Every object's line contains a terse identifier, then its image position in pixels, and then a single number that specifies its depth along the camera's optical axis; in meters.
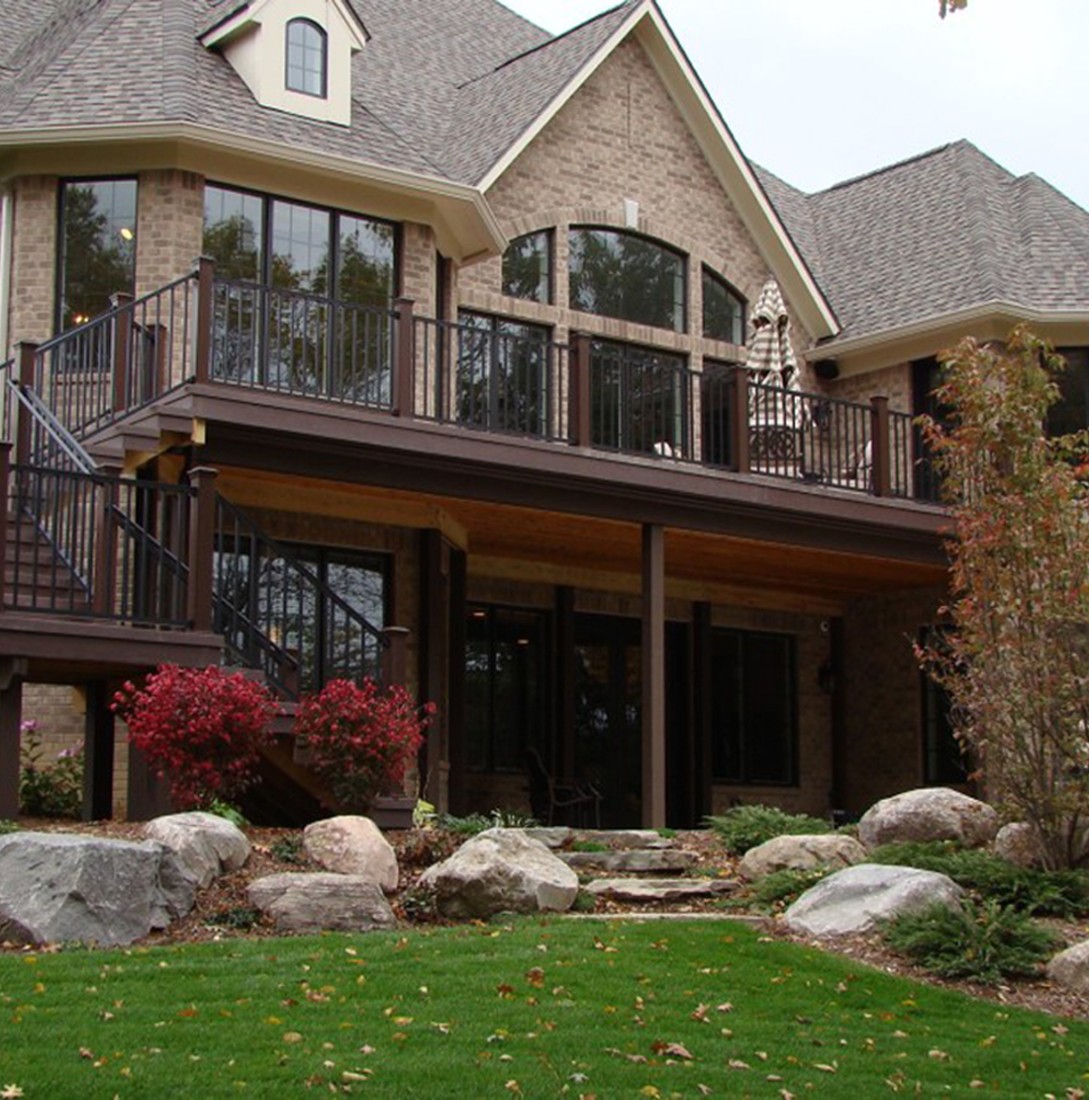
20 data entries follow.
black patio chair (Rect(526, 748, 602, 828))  18.14
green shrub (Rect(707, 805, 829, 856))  13.66
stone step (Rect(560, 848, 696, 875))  12.78
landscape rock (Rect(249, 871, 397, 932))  10.20
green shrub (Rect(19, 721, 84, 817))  15.15
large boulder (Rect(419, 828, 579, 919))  10.84
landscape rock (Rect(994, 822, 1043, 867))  12.30
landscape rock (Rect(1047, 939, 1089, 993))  9.95
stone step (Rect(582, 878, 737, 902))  11.82
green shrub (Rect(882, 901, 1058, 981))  10.03
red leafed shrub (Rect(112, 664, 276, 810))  12.02
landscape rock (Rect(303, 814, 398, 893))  11.20
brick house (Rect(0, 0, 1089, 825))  14.55
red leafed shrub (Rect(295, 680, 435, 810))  12.91
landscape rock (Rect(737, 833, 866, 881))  12.34
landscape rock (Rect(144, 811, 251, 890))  10.60
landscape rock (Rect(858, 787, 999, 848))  12.98
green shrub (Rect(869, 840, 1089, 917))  11.38
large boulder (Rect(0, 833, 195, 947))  9.52
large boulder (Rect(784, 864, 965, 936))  10.59
